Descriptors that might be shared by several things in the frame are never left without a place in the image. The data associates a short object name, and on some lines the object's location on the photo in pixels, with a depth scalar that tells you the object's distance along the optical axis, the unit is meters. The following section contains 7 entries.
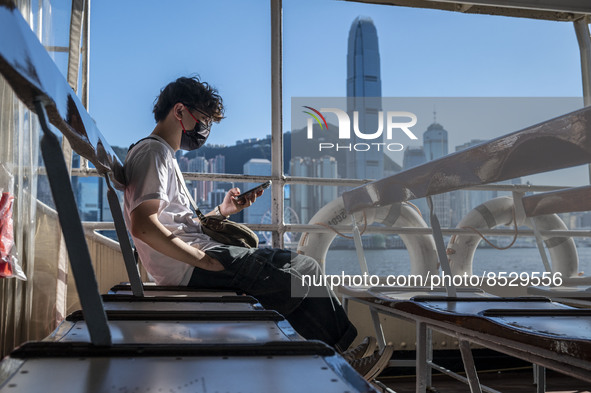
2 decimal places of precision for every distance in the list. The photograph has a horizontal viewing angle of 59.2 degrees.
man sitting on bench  1.37
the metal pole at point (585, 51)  3.29
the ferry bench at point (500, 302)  1.07
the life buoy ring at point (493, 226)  3.59
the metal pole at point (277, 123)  2.77
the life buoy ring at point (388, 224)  3.15
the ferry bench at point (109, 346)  0.54
